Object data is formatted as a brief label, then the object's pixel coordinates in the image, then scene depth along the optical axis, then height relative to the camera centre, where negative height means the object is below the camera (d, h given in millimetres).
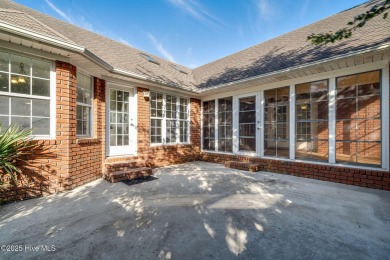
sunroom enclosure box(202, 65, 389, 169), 4777 +399
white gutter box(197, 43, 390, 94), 3674 +1703
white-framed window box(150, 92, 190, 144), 6637 +419
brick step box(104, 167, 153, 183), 4664 -1278
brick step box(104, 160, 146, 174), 5070 -1105
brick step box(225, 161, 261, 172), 5922 -1302
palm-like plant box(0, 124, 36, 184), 2986 -339
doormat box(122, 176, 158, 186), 4551 -1406
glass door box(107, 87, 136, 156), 5547 +236
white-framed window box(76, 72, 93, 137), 4504 +644
